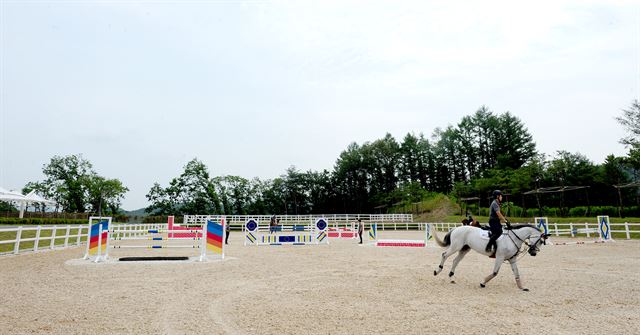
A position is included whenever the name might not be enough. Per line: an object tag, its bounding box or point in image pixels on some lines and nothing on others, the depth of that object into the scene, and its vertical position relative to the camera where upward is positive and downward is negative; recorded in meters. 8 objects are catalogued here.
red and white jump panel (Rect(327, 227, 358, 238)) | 24.62 -1.52
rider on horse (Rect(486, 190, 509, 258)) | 7.57 -0.21
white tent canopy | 31.92 +1.74
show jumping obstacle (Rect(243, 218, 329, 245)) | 18.84 -1.39
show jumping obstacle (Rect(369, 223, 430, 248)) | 17.73 -1.61
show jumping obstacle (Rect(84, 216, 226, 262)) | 11.49 -0.82
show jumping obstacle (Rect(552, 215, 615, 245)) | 18.95 -1.00
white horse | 7.46 -0.67
